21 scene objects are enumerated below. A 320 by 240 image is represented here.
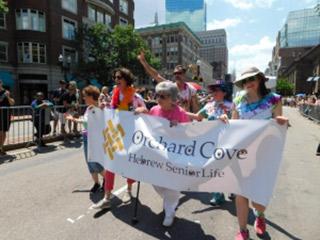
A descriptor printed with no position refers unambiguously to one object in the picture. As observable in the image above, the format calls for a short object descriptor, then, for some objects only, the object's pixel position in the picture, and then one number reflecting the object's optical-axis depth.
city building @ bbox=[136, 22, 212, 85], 87.81
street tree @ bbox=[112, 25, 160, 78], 32.84
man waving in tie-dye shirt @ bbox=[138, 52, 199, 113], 4.93
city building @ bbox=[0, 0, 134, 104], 29.56
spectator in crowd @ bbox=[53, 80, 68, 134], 10.45
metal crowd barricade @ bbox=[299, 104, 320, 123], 19.86
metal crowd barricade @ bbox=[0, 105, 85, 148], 8.15
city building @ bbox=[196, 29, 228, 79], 169.25
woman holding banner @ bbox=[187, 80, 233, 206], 4.46
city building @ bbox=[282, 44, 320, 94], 74.12
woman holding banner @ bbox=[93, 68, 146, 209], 4.27
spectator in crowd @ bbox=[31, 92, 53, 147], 9.24
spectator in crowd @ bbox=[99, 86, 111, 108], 11.88
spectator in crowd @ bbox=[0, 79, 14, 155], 8.01
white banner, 3.21
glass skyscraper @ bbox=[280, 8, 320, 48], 122.81
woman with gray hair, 3.61
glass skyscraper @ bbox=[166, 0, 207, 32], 157.00
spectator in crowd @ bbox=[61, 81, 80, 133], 10.62
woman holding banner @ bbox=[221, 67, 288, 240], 3.30
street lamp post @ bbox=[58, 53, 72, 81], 30.44
